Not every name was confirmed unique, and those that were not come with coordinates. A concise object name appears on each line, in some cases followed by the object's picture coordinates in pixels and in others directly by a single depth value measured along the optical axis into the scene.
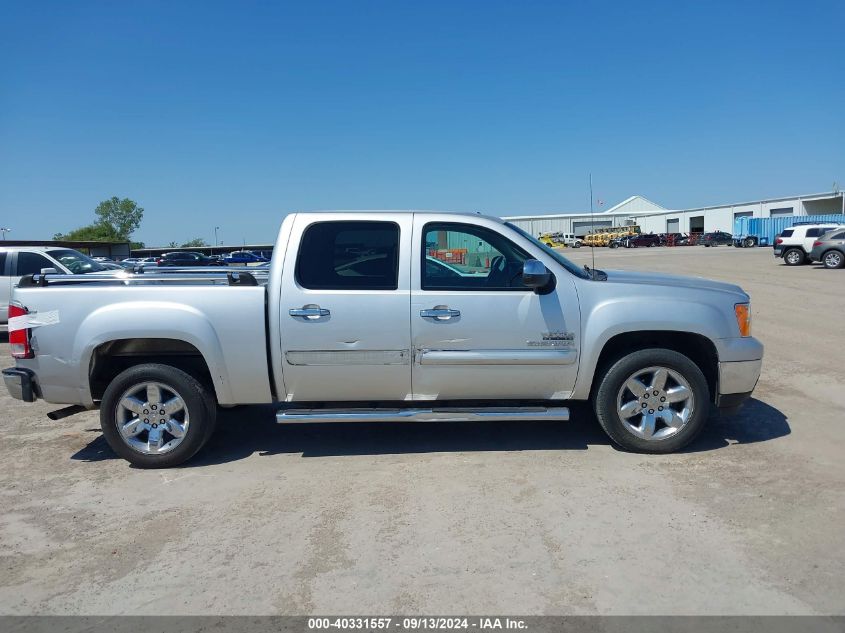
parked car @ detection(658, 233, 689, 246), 66.75
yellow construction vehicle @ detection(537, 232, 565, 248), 64.95
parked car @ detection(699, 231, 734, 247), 60.03
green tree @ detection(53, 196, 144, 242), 111.00
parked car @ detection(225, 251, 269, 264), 46.75
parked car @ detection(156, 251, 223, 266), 32.97
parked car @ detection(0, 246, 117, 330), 11.14
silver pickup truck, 4.67
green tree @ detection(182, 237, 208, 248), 116.63
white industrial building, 67.50
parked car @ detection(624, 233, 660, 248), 65.06
